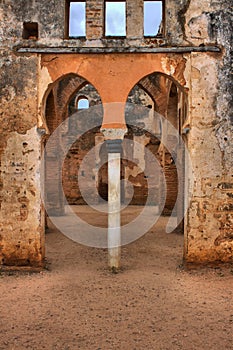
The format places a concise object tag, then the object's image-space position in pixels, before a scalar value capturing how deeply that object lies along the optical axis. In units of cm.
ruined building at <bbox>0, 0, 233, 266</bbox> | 664
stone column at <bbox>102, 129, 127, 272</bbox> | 684
